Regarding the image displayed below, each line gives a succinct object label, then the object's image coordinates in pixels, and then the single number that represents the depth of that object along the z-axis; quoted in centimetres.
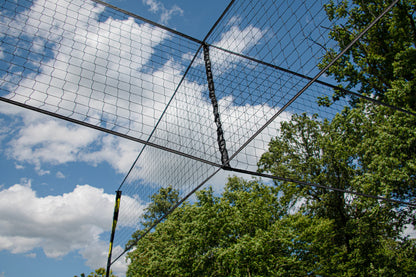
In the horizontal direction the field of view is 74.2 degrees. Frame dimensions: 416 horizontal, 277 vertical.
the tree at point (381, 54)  1116
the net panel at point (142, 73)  336
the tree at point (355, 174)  1106
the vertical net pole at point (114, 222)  806
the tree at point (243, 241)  1169
